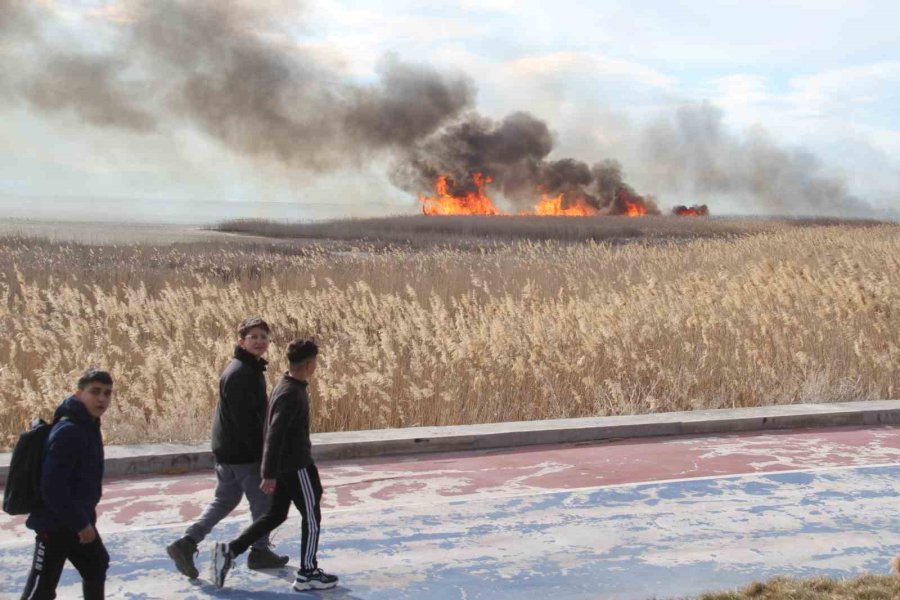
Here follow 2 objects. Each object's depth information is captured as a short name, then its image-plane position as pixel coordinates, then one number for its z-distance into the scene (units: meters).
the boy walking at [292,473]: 5.38
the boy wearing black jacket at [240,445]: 5.53
